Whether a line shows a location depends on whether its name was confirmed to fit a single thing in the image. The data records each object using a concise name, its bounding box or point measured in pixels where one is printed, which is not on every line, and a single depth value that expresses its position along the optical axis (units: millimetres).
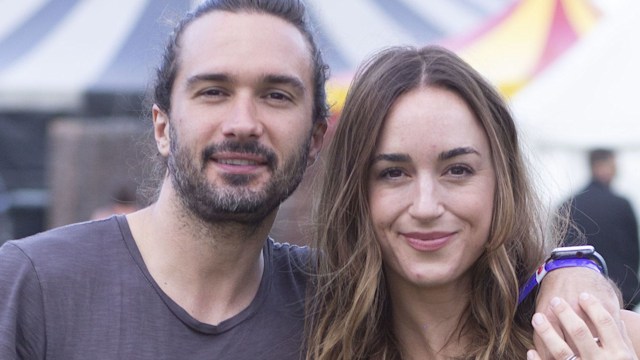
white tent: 8117
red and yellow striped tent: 8031
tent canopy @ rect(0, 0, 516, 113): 7863
